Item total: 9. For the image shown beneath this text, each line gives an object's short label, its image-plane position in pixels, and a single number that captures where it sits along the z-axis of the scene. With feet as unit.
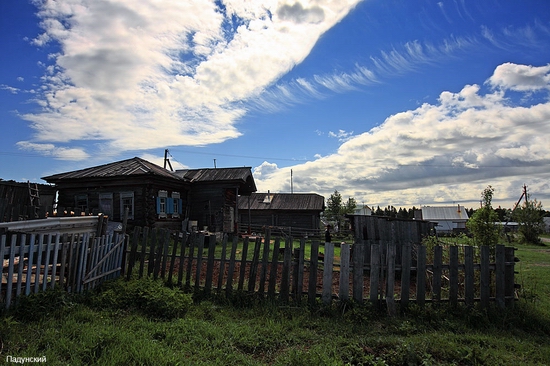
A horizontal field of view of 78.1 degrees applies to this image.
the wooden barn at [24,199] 43.80
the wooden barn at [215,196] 77.82
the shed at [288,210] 116.57
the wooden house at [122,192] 63.16
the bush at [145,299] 17.74
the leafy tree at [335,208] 192.13
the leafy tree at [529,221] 110.52
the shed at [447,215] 191.11
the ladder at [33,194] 60.86
